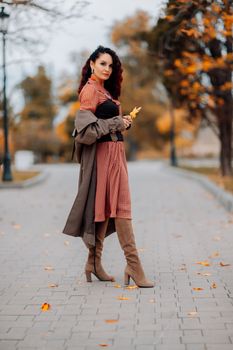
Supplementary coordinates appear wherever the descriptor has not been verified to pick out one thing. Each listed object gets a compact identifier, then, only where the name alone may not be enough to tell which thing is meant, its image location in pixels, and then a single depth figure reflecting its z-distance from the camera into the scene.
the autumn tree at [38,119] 53.91
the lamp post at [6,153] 22.27
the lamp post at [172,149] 39.47
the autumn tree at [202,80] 19.33
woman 6.41
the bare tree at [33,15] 11.62
